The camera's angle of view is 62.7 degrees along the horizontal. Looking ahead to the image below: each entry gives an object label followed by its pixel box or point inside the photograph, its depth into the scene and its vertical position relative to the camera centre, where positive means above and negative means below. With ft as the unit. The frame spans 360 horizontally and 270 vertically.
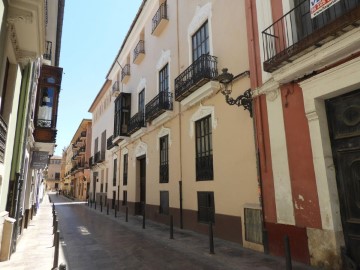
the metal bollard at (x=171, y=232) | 30.93 -4.13
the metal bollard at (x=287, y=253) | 15.96 -3.45
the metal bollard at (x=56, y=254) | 17.88 -3.50
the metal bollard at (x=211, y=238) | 24.05 -3.72
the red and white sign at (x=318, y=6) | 18.86 +11.79
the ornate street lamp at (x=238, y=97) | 26.35 +8.36
